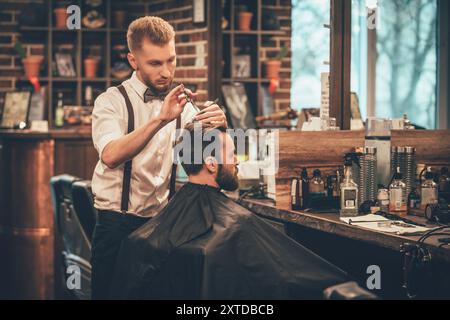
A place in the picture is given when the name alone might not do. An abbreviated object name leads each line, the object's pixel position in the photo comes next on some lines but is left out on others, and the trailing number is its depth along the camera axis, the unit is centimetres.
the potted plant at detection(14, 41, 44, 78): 627
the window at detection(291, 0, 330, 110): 632
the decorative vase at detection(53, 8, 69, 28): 636
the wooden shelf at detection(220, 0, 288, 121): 603
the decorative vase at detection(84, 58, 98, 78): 645
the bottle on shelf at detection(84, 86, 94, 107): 634
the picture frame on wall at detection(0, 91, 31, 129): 569
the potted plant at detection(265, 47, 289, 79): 611
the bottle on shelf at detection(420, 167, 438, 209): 320
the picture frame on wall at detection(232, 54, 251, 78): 609
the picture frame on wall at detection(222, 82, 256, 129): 565
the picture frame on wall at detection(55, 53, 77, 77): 644
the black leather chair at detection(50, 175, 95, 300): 356
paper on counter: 275
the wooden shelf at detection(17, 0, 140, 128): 637
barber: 284
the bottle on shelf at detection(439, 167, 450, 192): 330
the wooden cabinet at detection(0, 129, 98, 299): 519
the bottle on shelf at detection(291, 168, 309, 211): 338
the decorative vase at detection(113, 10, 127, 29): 651
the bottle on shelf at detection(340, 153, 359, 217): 320
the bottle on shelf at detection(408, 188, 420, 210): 324
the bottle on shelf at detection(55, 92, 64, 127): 621
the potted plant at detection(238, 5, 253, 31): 604
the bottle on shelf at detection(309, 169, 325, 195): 338
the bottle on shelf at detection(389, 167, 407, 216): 321
